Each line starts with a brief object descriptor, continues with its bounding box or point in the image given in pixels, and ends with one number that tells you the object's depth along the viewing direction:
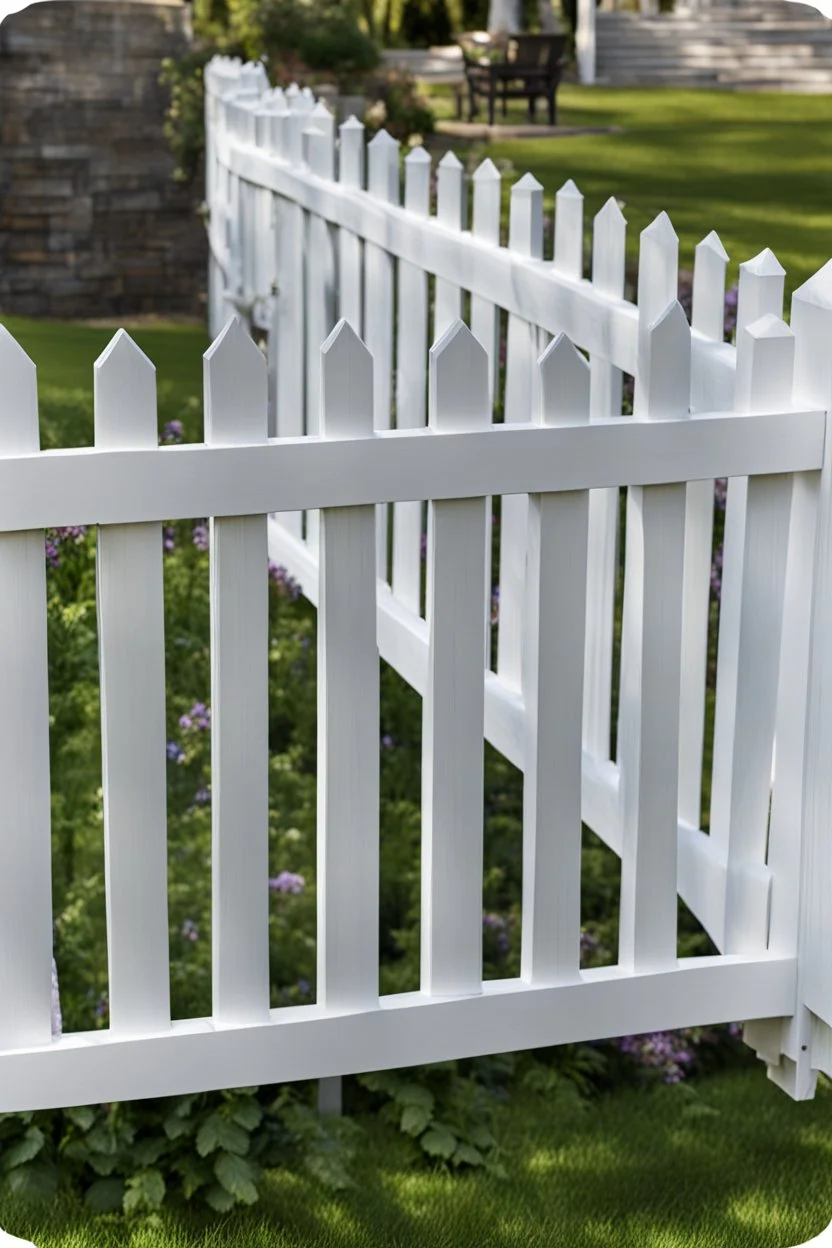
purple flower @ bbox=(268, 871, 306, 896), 3.34
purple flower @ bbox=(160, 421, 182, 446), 4.68
